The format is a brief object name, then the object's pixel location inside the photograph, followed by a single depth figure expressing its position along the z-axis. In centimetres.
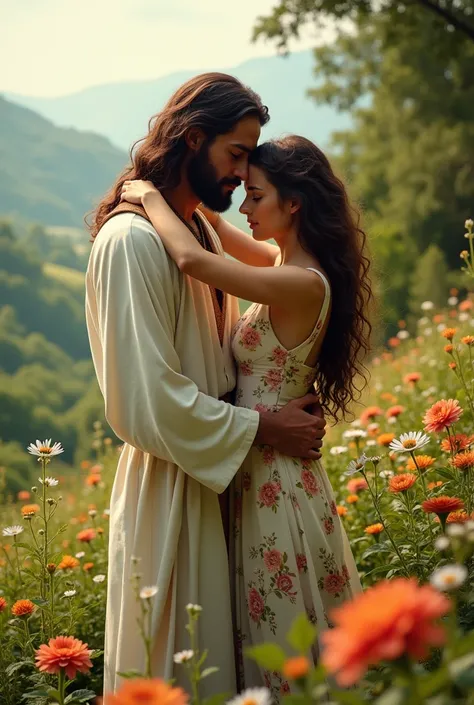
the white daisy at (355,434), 325
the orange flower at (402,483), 238
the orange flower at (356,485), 317
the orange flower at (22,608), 248
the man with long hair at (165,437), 222
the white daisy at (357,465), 236
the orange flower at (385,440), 320
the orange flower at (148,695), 97
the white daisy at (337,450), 337
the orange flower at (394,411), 354
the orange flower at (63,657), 176
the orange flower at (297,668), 97
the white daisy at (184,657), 137
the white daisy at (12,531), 262
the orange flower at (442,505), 207
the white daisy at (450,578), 103
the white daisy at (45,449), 252
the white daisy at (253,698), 108
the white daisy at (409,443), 235
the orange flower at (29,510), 267
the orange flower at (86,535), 331
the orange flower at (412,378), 367
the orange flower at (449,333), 269
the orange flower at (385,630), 84
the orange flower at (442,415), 235
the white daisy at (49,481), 245
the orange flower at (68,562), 299
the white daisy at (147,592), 140
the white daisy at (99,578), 306
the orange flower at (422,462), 247
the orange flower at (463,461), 223
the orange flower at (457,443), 242
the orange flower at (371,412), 359
